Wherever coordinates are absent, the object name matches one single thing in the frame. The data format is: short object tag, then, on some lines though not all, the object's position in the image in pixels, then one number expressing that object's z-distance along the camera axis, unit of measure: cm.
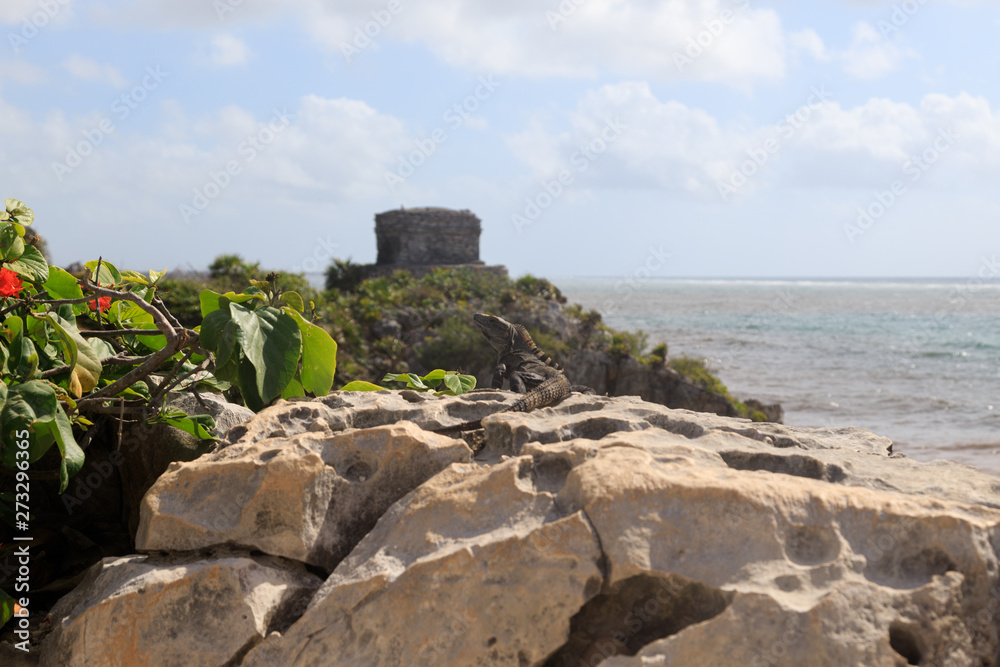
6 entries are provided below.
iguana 295
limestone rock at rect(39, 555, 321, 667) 191
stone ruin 2938
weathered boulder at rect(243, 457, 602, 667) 173
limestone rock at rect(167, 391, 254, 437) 309
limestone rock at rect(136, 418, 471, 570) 209
